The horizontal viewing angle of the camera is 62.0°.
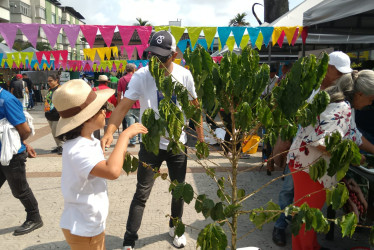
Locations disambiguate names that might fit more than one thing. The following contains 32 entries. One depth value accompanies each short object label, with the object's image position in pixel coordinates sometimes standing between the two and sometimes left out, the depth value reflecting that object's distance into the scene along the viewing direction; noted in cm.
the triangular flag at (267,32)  716
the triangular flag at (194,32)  721
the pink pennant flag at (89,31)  715
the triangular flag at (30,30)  705
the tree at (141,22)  6029
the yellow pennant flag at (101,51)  1319
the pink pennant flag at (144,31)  726
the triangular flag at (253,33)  730
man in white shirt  248
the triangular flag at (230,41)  789
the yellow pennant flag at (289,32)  696
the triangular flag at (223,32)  725
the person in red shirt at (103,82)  645
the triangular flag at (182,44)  779
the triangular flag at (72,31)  719
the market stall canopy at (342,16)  373
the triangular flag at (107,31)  724
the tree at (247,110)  119
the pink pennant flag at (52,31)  721
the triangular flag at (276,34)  714
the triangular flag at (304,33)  654
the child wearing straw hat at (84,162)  167
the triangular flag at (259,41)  755
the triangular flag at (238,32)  724
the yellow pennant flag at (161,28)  686
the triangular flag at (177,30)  701
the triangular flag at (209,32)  722
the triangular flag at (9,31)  693
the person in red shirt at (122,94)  666
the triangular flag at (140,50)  1141
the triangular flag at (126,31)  726
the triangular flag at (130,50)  1135
